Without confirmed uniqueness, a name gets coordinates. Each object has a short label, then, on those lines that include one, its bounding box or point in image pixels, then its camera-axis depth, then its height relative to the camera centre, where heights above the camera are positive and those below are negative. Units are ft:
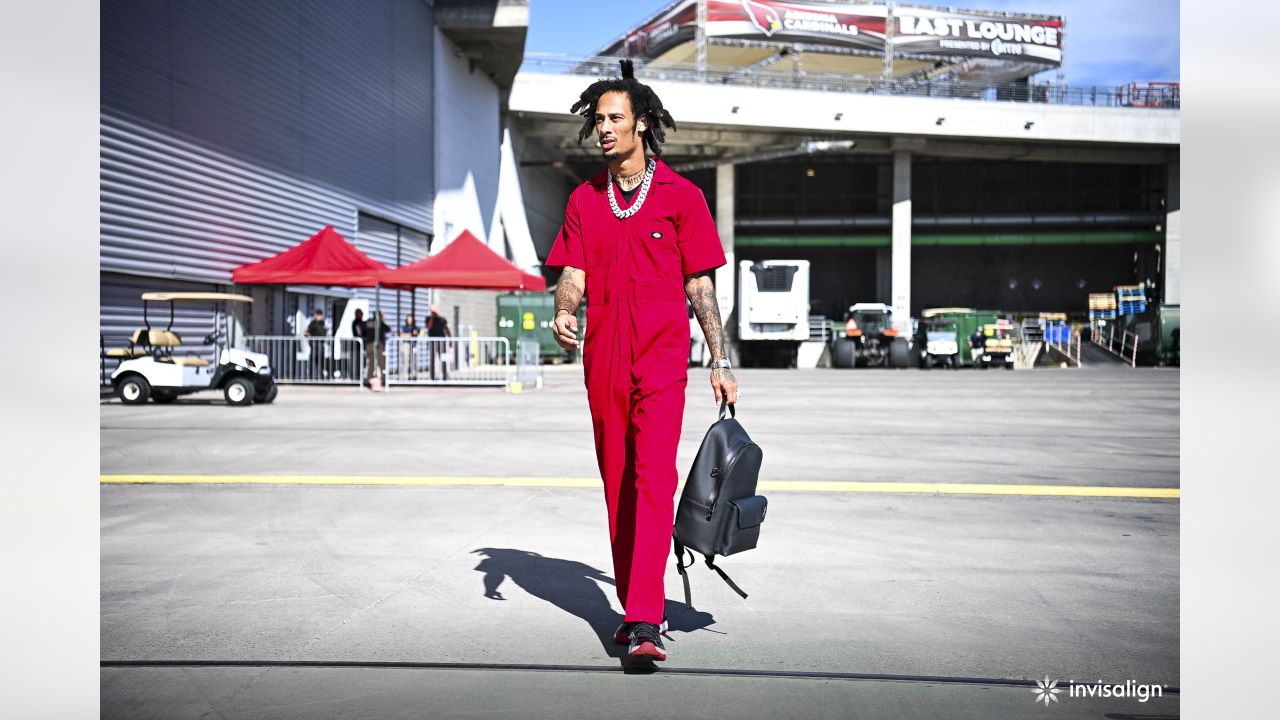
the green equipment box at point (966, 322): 114.93 +1.65
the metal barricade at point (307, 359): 71.41 -1.55
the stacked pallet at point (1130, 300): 149.18 +5.21
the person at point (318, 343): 74.02 -0.45
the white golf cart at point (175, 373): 52.75 -1.79
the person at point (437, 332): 77.66 +0.35
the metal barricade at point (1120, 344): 120.37 -0.69
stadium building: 145.89 +28.21
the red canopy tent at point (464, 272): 66.39 +4.02
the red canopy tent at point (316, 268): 65.92 +4.24
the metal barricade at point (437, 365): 72.02 -2.18
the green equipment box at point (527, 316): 117.39 +2.26
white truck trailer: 123.54 +4.02
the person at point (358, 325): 73.51 +0.77
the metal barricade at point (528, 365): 72.12 -1.92
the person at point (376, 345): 70.08 -0.54
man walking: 12.39 +0.26
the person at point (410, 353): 74.16 -1.17
